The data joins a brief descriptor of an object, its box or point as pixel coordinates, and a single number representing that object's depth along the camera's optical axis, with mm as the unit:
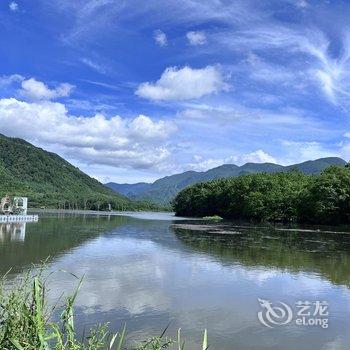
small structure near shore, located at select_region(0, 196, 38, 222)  73138
